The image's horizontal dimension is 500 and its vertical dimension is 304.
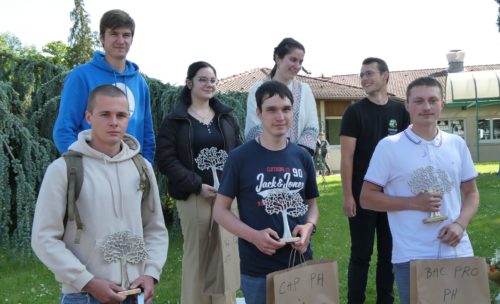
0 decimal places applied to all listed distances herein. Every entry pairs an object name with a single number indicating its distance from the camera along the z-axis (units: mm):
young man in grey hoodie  2193
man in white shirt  2664
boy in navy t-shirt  2615
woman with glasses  3688
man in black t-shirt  4020
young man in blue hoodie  3066
